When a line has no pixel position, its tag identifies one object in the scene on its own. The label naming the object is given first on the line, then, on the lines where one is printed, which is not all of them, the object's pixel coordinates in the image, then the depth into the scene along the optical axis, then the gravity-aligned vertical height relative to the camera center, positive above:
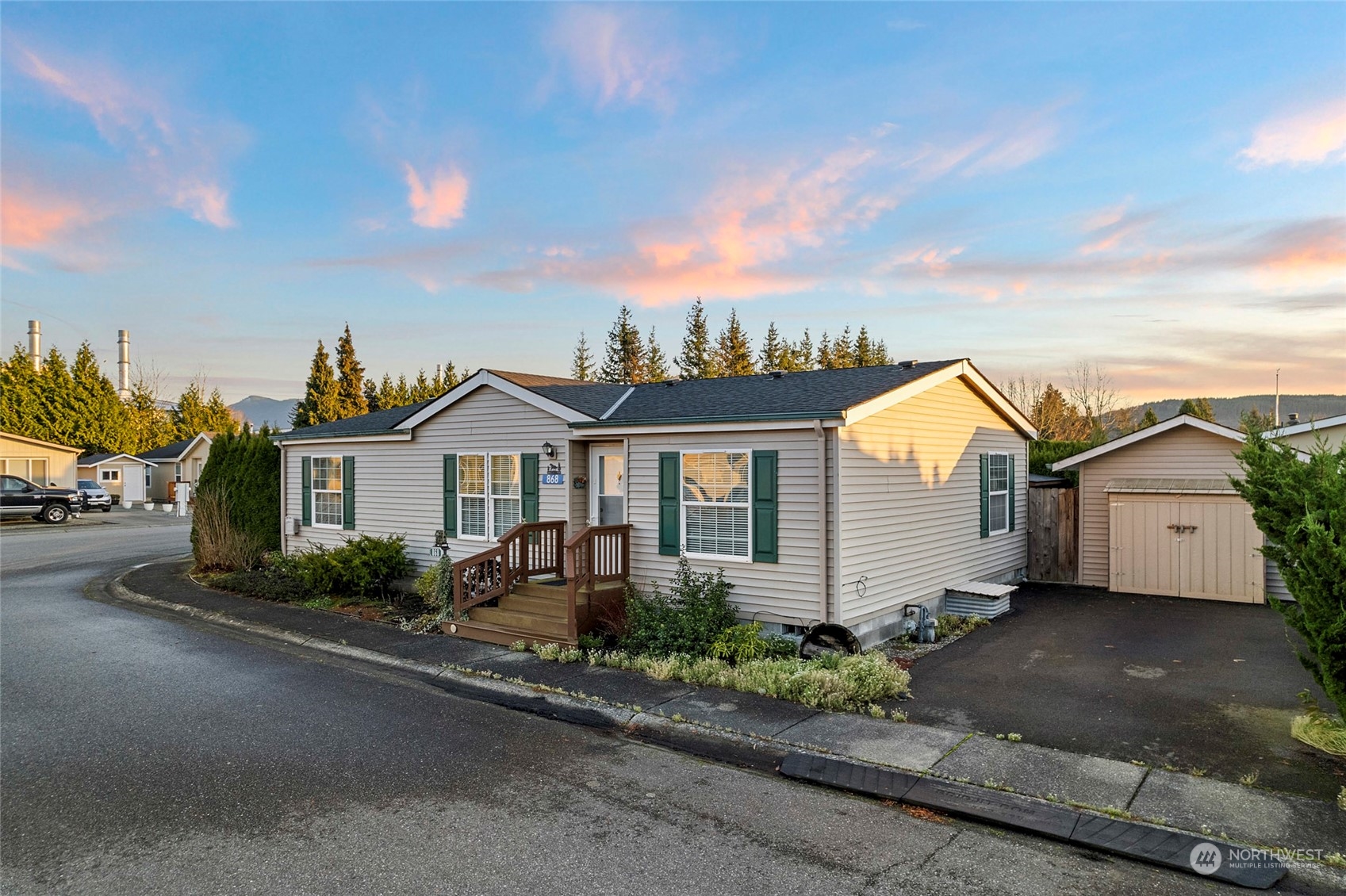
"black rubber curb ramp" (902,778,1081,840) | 4.61 -2.46
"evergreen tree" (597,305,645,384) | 53.47 +6.82
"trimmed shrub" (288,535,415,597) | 12.63 -2.15
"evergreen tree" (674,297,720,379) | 52.19 +7.12
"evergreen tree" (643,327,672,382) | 54.47 +6.35
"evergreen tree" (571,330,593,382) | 57.75 +6.76
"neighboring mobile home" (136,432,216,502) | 41.12 -0.98
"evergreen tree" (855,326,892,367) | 54.66 +6.97
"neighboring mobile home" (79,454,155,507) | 41.31 -1.46
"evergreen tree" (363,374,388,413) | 52.34 +3.83
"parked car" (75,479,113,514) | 34.50 -2.40
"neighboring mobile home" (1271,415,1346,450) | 15.17 +0.13
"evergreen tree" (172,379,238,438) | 51.09 +2.29
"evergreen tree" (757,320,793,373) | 53.91 +7.03
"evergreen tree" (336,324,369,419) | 47.19 +4.69
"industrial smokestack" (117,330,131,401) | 56.38 +6.98
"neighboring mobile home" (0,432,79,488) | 33.72 -0.51
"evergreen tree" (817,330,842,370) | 54.25 +6.71
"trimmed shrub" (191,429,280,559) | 16.31 -0.86
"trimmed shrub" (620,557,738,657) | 8.82 -2.18
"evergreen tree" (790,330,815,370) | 54.31 +6.78
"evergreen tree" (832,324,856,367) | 54.25 +6.96
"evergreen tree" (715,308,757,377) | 51.44 +6.68
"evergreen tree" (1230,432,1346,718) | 5.14 -0.70
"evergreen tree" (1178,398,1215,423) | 42.21 +1.90
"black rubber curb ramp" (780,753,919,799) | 5.19 -2.51
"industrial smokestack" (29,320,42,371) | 48.75 +7.46
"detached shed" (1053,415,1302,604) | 11.80 -1.35
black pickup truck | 28.41 -2.03
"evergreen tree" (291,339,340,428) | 45.16 +3.23
